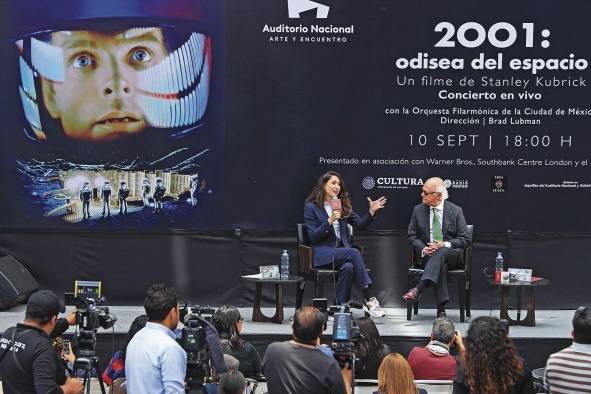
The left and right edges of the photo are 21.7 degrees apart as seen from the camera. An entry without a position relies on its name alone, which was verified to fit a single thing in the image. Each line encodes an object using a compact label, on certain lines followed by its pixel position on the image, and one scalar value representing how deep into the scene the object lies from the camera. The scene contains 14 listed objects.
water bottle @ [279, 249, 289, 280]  12.85
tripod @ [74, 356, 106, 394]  7.56
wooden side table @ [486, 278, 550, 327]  12.29
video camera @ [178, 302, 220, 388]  6.92
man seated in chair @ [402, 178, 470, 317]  12.36
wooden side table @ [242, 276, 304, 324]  12.30
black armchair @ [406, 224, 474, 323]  12.41
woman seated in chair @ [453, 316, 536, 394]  6.40
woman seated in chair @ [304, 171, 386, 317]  12.39
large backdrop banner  13.43
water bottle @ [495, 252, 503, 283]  12.50
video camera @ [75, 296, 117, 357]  7.89
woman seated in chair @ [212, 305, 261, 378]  9.03
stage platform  11.48
